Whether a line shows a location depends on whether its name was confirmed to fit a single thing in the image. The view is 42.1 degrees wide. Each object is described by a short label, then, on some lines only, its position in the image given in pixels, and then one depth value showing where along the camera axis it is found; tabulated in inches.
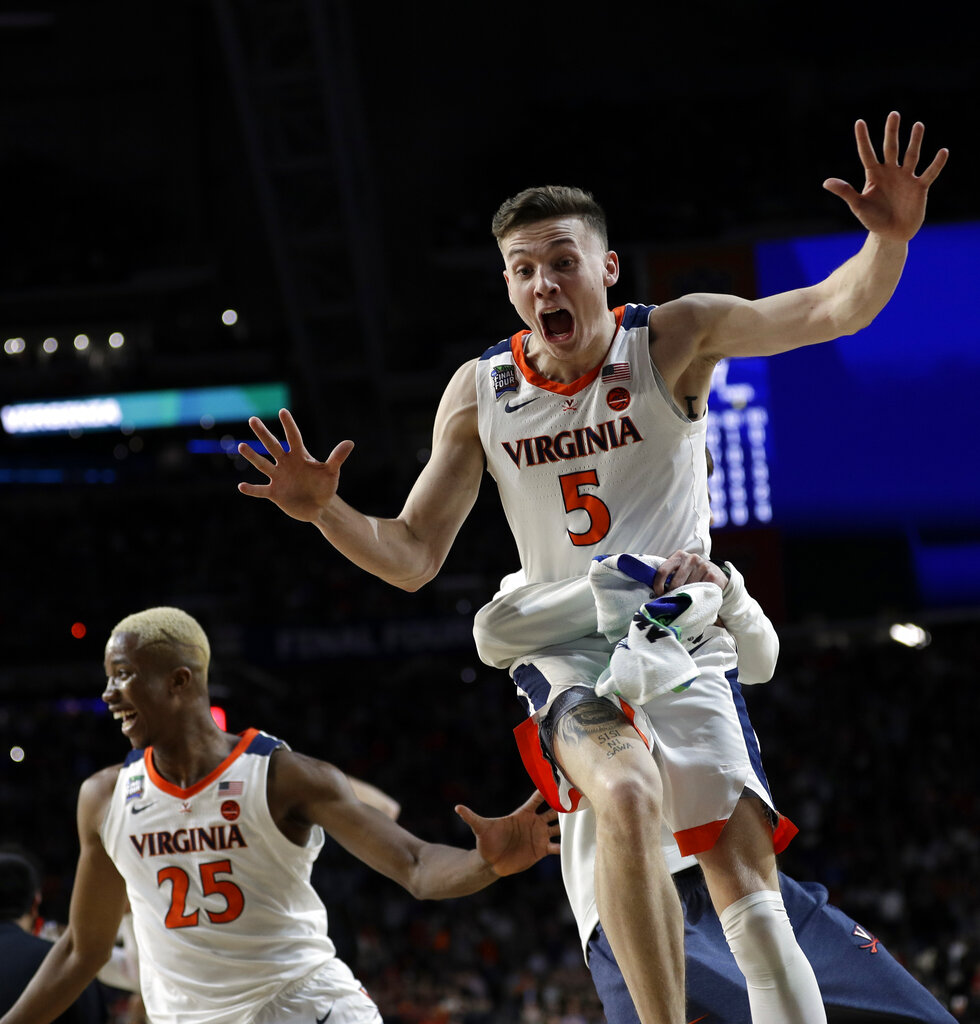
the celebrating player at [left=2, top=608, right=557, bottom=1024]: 171.9
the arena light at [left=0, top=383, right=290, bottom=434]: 891.4
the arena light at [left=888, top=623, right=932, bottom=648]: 685.3
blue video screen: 569.3
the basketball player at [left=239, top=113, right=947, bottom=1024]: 134.9
